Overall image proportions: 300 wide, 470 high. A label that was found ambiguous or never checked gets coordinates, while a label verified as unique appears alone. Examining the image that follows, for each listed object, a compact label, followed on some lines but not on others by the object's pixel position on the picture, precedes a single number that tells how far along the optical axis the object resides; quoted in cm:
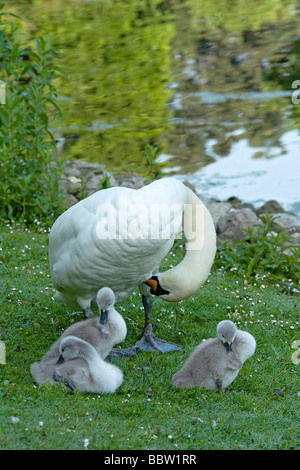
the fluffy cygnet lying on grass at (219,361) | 602
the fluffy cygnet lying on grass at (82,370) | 586
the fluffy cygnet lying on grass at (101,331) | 620
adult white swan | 600
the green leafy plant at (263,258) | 927
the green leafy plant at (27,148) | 964
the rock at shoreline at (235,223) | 1020
